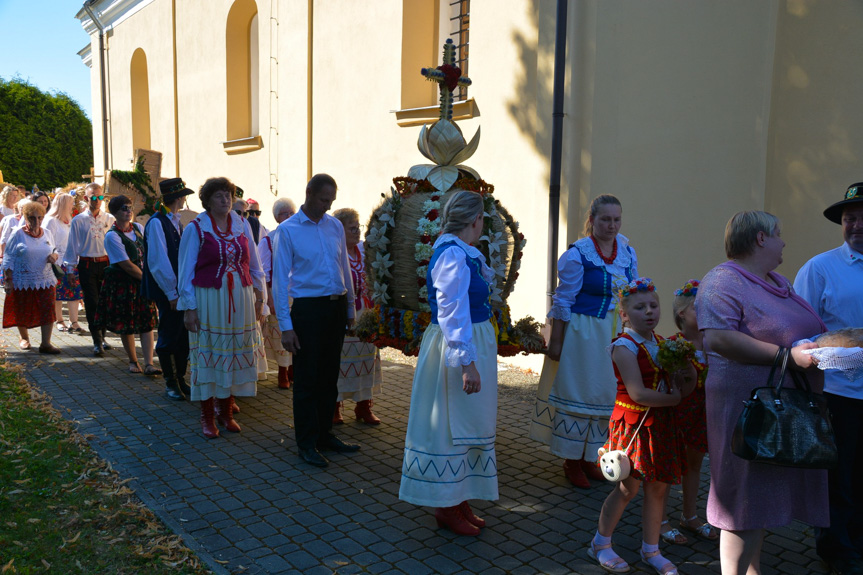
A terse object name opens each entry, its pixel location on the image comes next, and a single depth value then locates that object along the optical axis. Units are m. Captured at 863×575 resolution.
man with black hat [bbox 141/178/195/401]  6.52
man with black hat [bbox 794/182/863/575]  3.64
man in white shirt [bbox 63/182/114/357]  9.02
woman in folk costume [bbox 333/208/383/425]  6.09
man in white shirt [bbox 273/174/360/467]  5.10
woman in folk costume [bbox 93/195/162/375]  7.89
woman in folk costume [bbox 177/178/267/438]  5.72
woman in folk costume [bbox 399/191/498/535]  3.86
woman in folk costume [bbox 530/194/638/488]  4.64
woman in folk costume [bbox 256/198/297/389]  7.24
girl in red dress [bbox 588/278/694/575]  3.50
